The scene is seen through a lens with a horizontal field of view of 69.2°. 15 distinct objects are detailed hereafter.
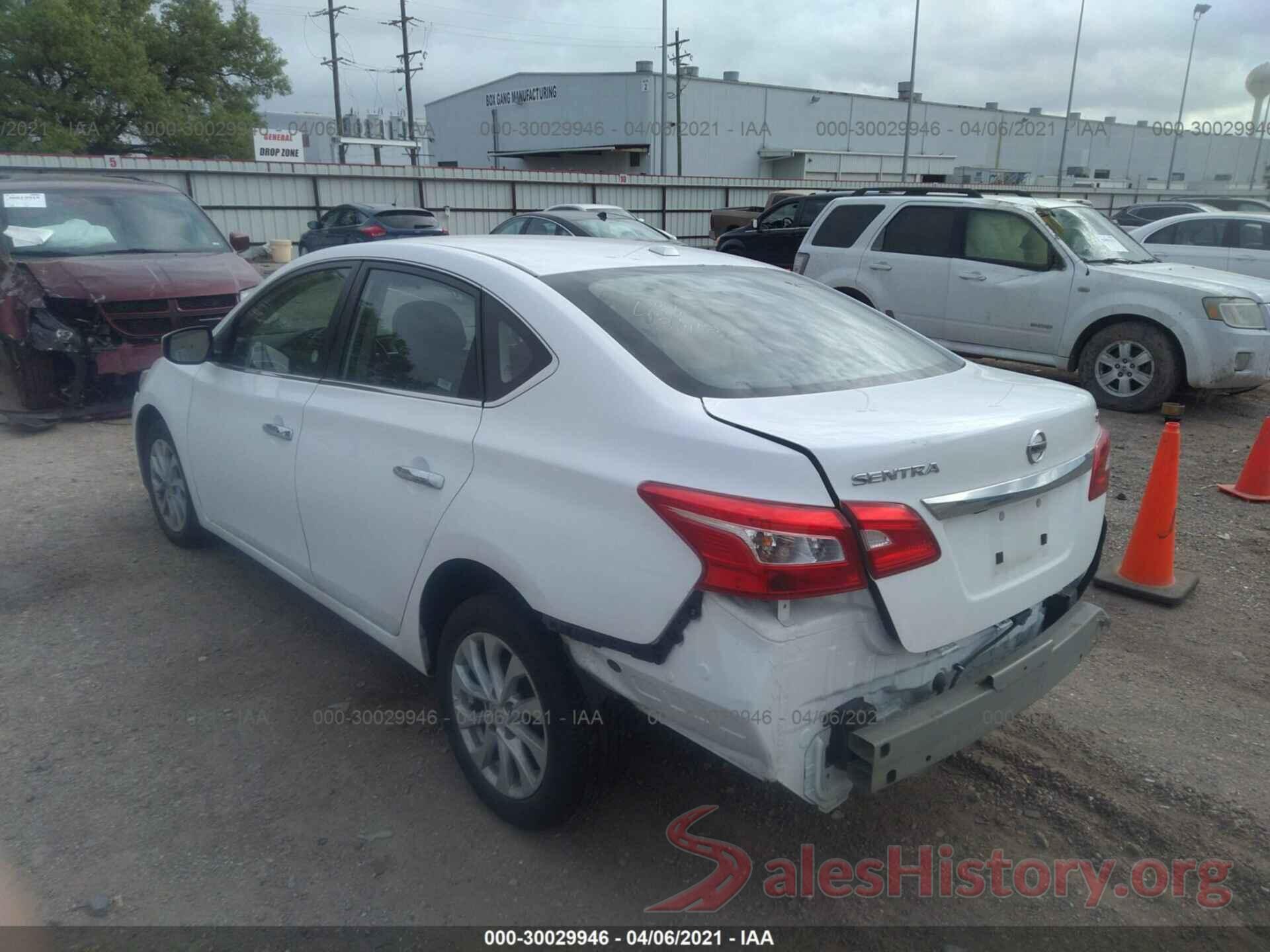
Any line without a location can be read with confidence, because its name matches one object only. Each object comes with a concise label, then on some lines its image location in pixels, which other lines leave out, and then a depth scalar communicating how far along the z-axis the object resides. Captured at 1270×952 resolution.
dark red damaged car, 7.05
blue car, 17.93
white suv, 7.77
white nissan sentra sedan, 2.09
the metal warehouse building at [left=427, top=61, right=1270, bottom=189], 50.12
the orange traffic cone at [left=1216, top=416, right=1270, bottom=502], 5.96
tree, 31.19
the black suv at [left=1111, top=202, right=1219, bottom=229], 17.17
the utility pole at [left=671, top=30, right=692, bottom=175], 42.03
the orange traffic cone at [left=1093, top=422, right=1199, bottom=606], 4.41
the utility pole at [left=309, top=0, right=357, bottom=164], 43.91
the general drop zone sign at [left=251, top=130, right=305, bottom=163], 33.12
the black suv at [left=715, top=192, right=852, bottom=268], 14.43
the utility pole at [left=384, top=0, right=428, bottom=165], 47.00
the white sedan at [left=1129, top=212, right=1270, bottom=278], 12.10
